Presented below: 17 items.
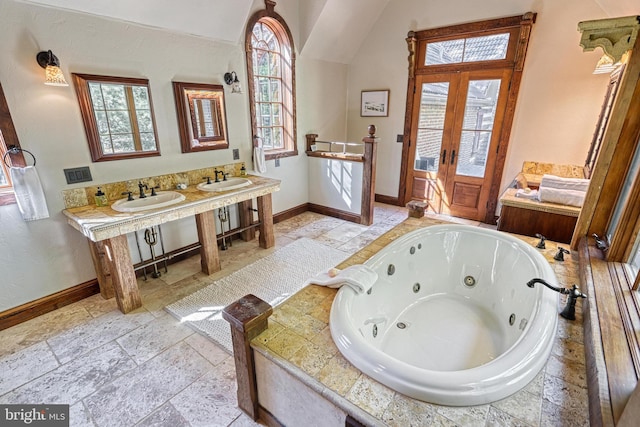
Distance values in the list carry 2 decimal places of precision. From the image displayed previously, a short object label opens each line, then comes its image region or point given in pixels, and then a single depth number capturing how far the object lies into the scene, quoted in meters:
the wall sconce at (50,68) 2.07
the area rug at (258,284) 2.30
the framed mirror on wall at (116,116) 2.37
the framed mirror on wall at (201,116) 2.93
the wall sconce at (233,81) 3.23
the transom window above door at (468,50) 3.67
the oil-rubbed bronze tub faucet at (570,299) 1.52
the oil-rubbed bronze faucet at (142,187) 2.66
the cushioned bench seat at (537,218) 2.45
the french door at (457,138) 3.87
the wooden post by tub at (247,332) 1.37
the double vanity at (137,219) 2.19
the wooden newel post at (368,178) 3.73
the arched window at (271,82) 3.52
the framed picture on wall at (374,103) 4.68
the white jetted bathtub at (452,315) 1.13
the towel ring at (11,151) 2.07
